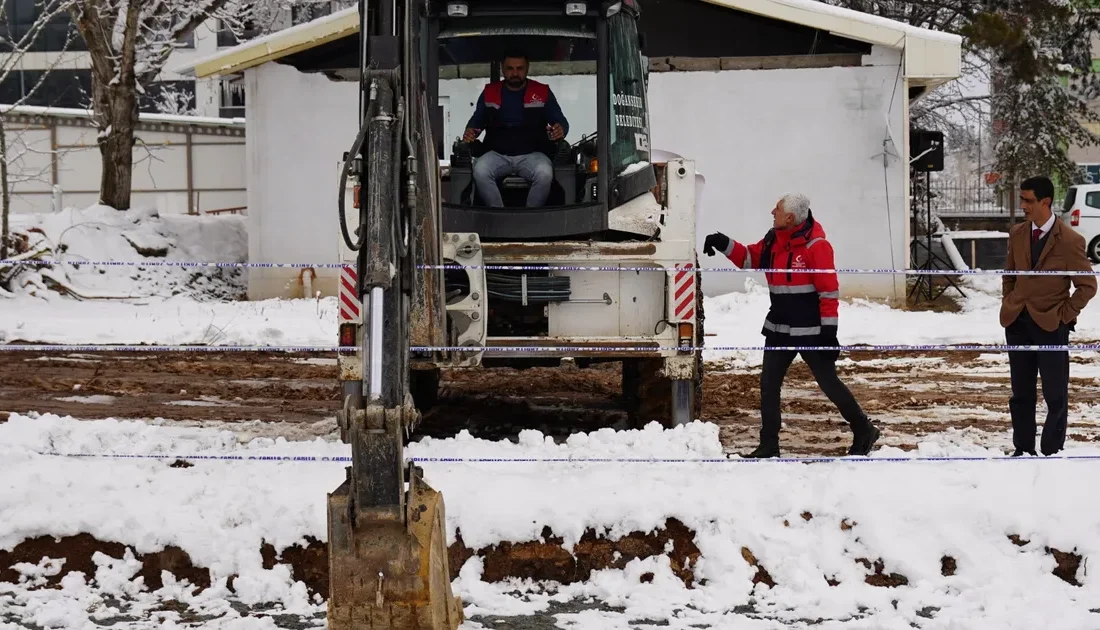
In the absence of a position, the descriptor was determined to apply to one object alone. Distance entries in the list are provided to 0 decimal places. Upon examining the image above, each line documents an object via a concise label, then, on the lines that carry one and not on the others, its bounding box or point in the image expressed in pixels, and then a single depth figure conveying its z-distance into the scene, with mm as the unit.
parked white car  27000
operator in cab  9062
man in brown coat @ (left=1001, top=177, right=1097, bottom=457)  7836
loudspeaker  21375
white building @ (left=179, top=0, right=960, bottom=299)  19094
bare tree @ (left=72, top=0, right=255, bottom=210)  22094
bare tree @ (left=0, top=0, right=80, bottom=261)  18828
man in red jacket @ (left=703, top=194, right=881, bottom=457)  8023
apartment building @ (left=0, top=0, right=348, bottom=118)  41781
